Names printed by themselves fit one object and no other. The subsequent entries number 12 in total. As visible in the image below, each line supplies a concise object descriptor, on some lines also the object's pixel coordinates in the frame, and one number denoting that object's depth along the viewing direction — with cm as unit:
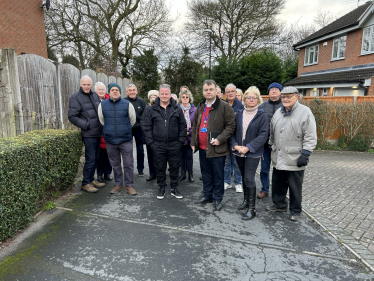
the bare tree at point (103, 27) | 1902
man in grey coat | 355
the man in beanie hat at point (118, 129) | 452
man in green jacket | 403
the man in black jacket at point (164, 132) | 444
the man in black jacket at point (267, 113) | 445
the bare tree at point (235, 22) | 2439
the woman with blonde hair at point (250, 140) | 386
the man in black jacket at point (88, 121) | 449
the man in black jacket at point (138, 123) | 553
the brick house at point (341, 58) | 1559
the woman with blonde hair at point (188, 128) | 546
